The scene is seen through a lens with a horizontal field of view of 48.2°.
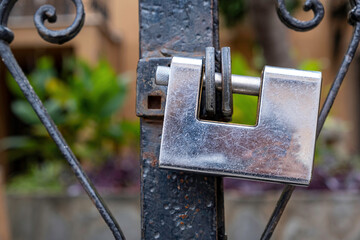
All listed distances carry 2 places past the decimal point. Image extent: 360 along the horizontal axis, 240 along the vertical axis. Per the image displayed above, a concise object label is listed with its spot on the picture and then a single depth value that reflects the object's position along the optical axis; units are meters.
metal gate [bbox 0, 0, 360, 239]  0.50
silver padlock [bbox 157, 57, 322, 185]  0.43
